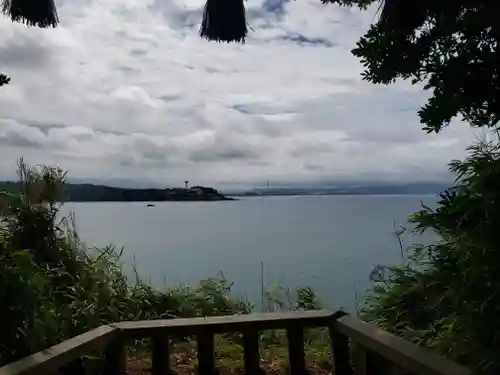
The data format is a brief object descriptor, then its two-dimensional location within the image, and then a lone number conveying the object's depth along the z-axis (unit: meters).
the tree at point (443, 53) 1.55
